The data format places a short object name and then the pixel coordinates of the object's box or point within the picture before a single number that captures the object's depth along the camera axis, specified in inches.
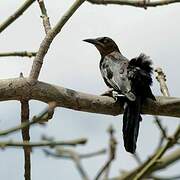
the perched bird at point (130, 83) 422.0
